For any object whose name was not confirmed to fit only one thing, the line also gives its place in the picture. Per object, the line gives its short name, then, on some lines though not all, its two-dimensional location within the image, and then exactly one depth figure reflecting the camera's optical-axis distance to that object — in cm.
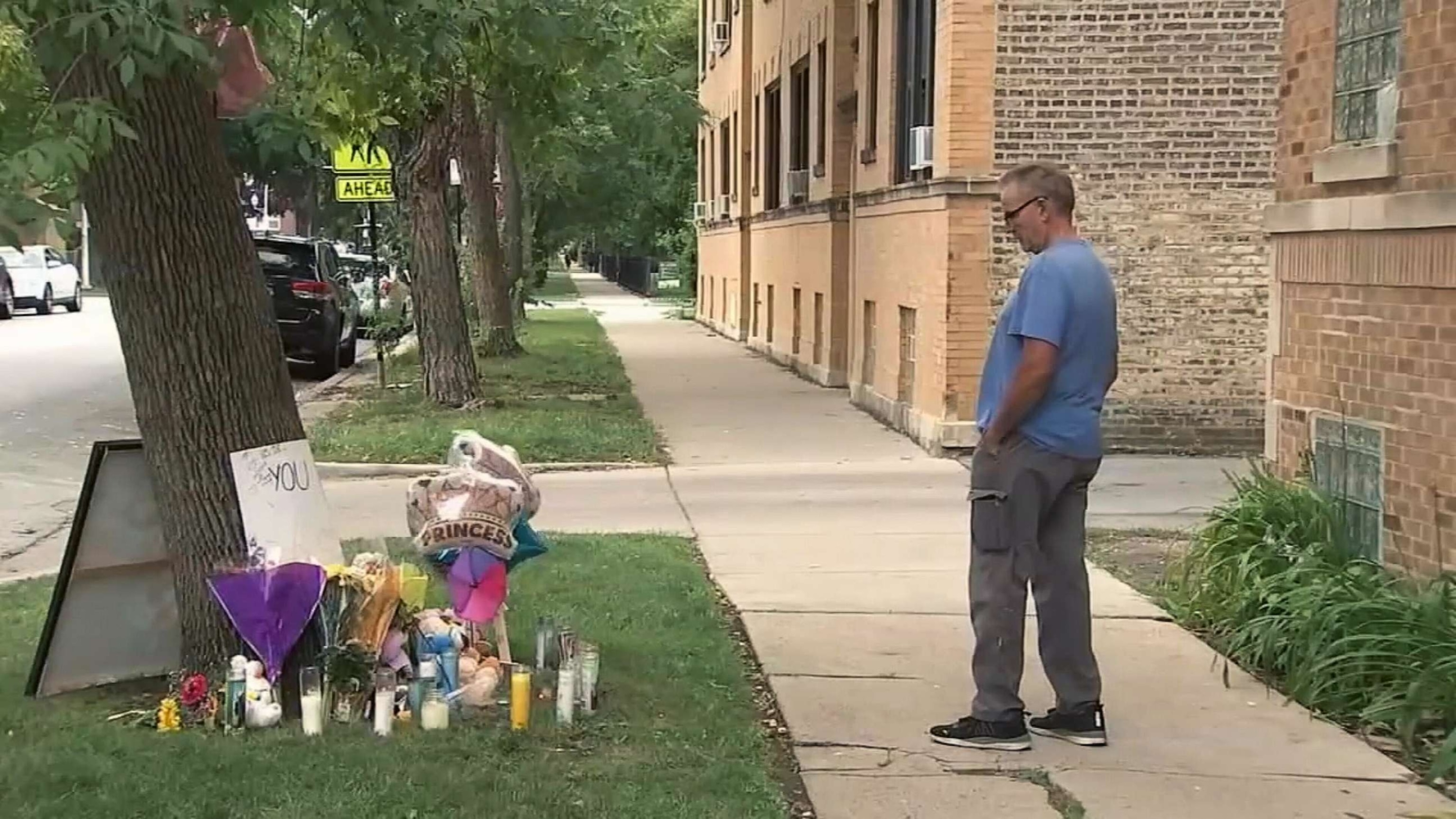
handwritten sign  547
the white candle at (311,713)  510
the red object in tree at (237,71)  538
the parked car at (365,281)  2084
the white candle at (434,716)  525
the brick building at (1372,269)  633
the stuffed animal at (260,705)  516
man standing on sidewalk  505
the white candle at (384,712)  516
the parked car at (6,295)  3391
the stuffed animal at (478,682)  548
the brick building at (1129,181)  1270
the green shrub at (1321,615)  552
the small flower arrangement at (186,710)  520
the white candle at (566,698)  532
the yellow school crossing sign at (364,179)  1642
